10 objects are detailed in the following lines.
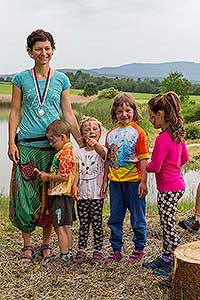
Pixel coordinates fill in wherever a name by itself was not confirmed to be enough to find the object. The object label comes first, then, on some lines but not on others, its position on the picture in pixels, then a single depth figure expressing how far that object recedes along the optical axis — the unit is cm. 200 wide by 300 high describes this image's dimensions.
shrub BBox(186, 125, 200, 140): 1995
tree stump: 393
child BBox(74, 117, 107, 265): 486
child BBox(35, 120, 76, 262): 486
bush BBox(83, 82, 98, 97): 3525
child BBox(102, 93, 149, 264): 485
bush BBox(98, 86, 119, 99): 3234
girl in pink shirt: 462
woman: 490
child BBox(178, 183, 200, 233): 604
